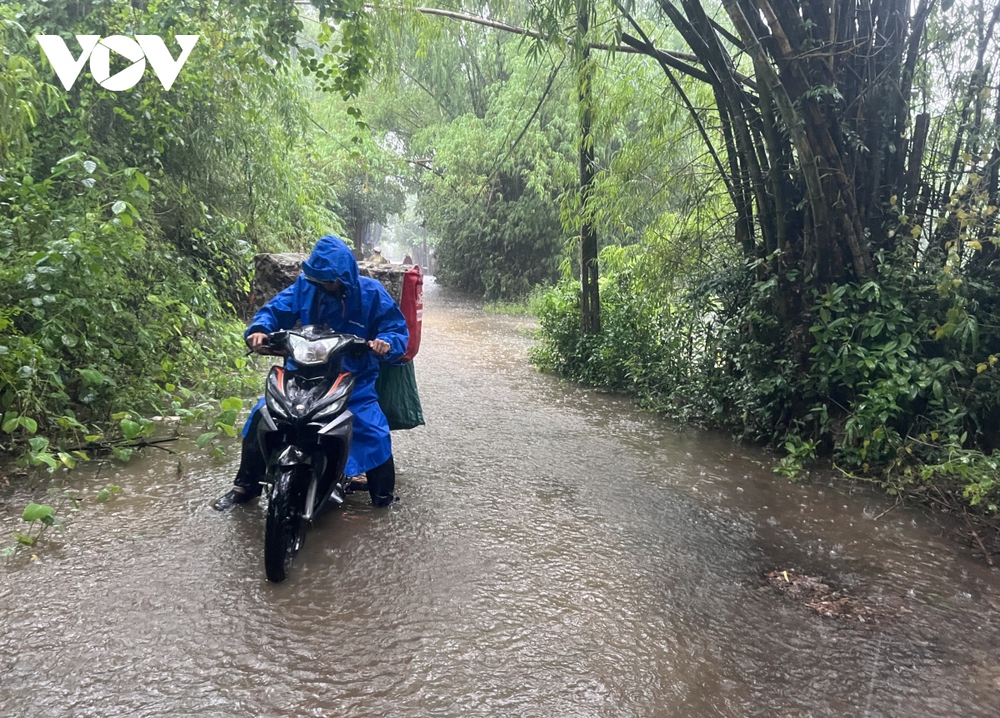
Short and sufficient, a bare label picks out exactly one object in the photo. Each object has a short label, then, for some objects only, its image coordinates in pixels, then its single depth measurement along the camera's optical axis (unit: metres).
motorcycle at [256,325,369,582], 3.13
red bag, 4.15
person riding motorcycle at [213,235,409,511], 3.74
